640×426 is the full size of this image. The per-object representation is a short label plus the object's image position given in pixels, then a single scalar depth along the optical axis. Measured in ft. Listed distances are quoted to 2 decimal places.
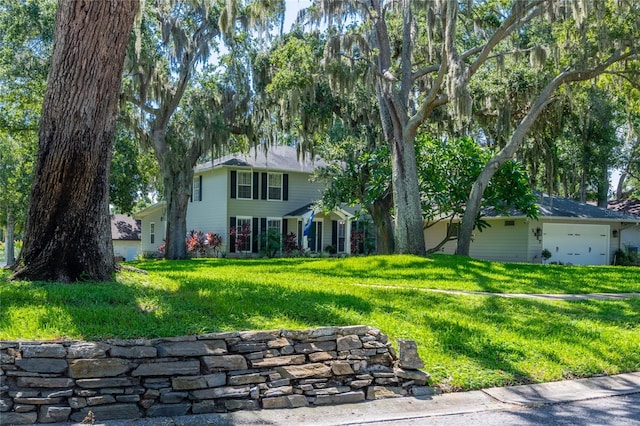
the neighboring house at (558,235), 88.79
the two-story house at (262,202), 96.94
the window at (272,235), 94.58
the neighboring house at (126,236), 135.64
